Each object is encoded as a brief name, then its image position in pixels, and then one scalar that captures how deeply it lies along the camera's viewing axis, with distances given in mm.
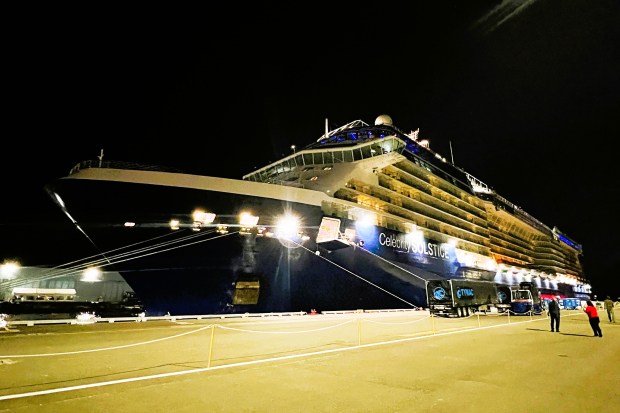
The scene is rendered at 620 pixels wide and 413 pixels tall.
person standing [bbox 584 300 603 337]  12047
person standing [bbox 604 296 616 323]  18730
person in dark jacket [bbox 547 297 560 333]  14070
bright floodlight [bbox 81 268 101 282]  40969
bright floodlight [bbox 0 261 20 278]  37531
